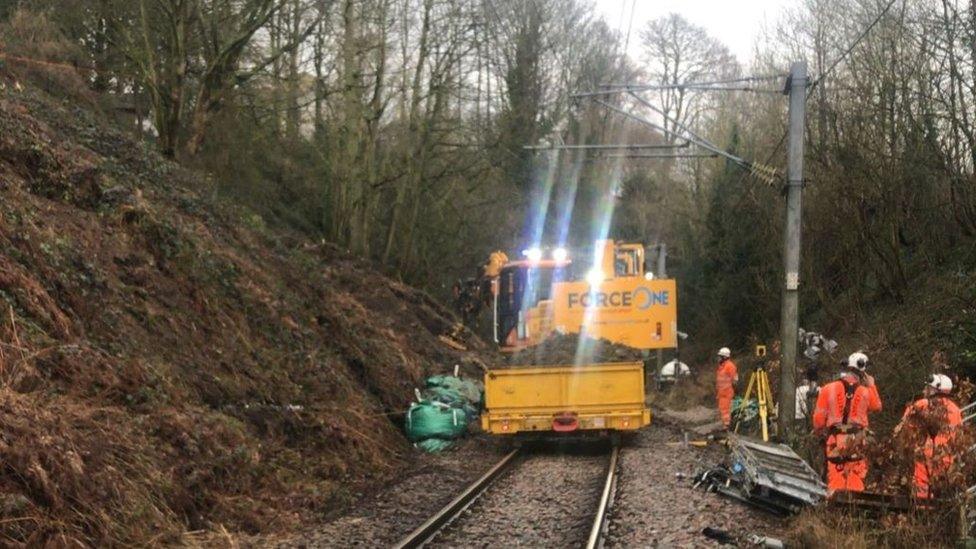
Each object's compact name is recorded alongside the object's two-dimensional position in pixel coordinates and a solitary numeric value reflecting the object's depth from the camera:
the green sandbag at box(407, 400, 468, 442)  16.02
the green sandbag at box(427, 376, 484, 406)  18.52
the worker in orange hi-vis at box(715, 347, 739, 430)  17.73
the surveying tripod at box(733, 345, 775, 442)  15.53
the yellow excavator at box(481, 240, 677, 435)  15.54
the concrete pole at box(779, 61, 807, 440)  15.10
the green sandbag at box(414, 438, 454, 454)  15.79
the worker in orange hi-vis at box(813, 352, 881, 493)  9.49
